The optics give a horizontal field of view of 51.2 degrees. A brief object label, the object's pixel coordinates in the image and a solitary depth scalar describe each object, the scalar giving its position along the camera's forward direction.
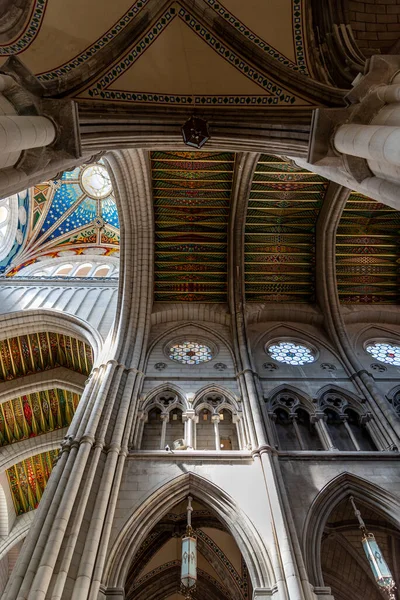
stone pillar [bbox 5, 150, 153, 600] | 5.50
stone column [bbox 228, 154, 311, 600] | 5.86
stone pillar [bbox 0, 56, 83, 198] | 4.96
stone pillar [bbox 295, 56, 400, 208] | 4.83
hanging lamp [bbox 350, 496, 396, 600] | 5.59
